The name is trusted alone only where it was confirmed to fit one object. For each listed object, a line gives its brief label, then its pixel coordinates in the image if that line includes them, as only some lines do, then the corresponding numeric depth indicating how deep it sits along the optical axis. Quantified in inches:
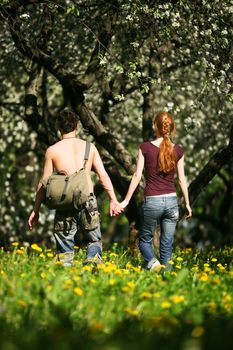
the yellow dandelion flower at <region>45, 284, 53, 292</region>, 433.6
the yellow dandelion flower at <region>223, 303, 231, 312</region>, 447.7
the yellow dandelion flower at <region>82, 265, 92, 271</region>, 534.5
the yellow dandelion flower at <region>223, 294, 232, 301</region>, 468.3
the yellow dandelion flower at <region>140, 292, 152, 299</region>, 446.3
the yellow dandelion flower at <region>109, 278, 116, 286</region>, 472.5
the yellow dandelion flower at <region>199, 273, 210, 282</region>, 525.3
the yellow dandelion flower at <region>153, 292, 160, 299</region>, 450.1
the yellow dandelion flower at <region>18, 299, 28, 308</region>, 405.9
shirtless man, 610.2
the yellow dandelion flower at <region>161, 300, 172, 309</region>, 422.0
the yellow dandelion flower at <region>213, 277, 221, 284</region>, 513.7
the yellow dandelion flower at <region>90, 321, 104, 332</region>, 349.7
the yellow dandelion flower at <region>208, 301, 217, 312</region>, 438.2
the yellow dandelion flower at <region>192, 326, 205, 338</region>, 334.3
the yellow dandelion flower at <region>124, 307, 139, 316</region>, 405.8
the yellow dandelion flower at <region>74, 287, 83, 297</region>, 429.5
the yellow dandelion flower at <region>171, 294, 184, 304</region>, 429.4
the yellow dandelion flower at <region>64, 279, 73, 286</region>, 459.5
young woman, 652.1
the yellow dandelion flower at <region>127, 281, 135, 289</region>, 463.6
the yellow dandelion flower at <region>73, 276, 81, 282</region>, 485.4
